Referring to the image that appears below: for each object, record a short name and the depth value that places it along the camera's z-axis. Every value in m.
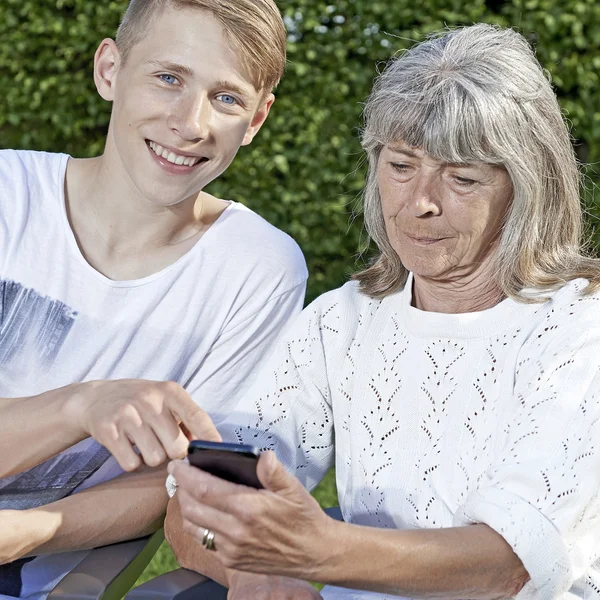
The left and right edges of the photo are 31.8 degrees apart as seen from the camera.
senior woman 1.98
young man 2.76
